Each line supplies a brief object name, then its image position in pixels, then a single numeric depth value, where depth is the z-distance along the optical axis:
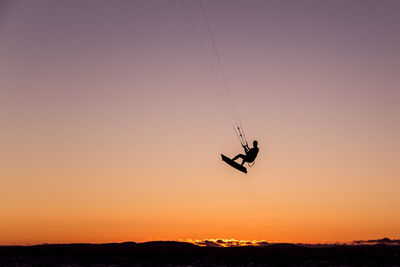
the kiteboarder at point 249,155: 23.89
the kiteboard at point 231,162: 24.18
